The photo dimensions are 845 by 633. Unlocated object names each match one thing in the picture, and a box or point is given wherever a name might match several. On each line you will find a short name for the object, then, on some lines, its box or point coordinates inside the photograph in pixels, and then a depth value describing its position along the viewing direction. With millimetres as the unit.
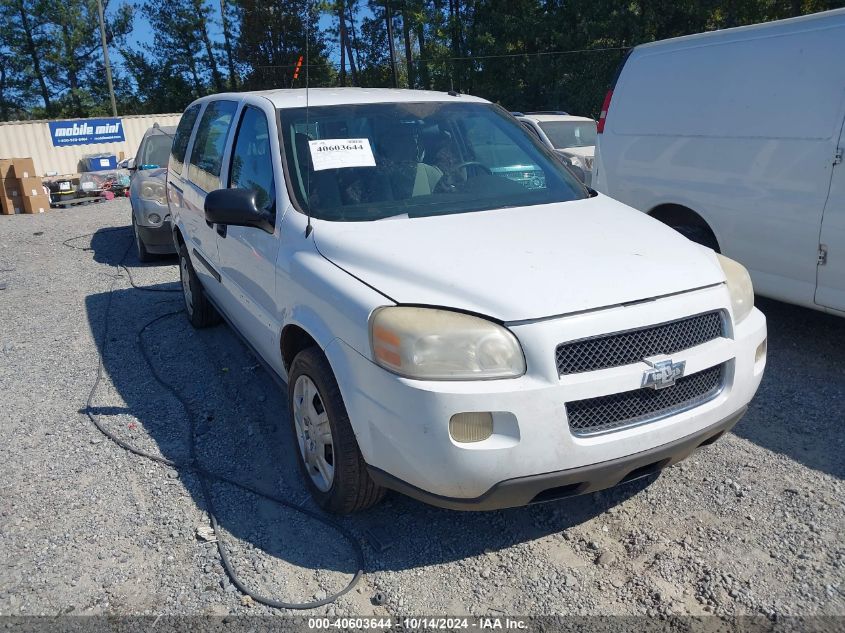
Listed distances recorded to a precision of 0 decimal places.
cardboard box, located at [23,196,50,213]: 15656
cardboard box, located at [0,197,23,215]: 15453
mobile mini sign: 22750
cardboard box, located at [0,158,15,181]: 15934
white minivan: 2500
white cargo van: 4449
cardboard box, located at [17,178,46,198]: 15438
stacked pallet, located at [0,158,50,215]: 15445
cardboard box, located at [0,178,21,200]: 15344
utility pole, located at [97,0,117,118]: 30828
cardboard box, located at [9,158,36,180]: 15875
